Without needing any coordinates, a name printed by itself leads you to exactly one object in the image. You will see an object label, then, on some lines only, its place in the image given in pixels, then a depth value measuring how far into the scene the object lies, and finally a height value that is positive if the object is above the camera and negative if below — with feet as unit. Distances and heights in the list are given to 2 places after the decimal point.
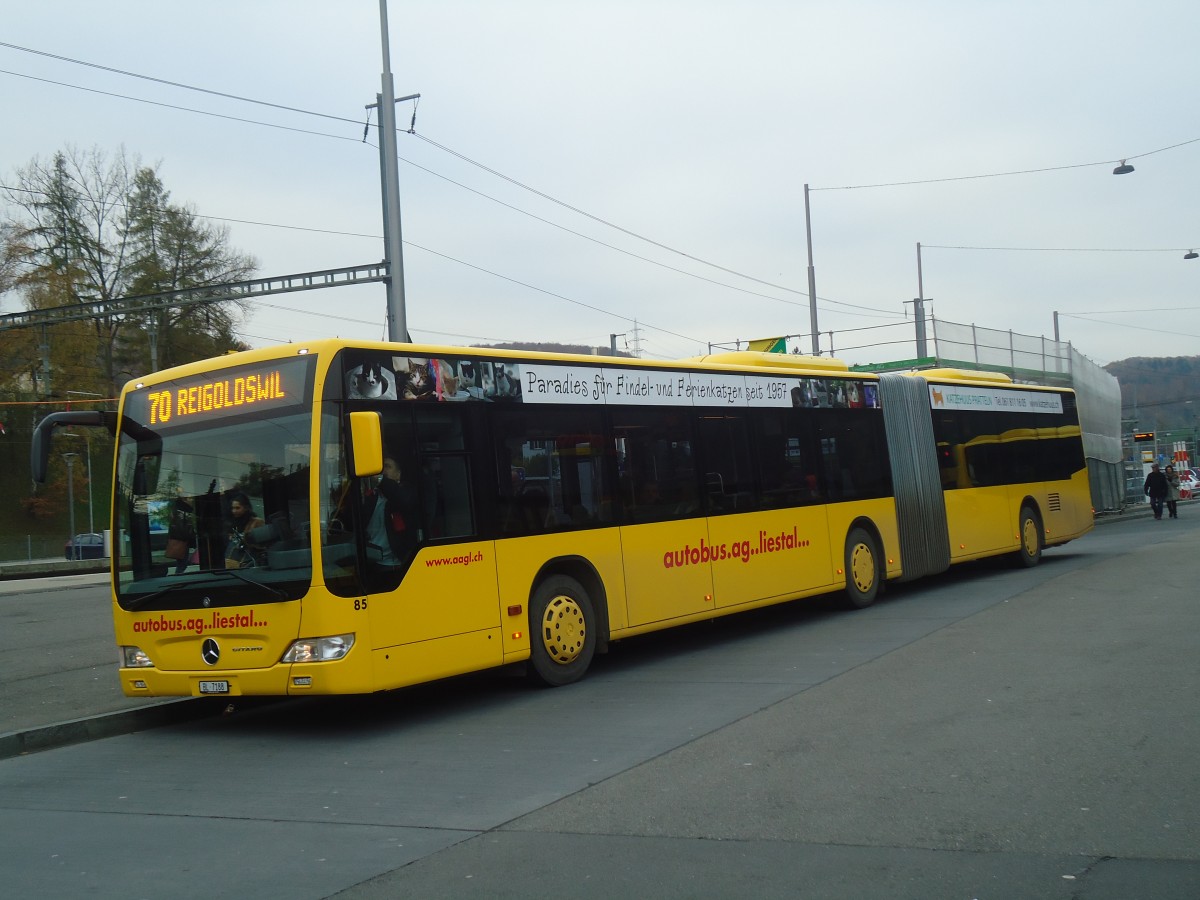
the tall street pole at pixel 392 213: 65.62 +17.90
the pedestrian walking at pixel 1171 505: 127.34 -1.78
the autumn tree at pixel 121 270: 170.60 +41.79
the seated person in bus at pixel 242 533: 30.12 +0.44
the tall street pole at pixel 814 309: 120.26 +20.28
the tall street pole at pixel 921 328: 118.11 +17.69
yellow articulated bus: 29.66 +0.68
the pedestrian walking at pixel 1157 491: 125.49 -0.23
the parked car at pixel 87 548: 148.15 +1.70
